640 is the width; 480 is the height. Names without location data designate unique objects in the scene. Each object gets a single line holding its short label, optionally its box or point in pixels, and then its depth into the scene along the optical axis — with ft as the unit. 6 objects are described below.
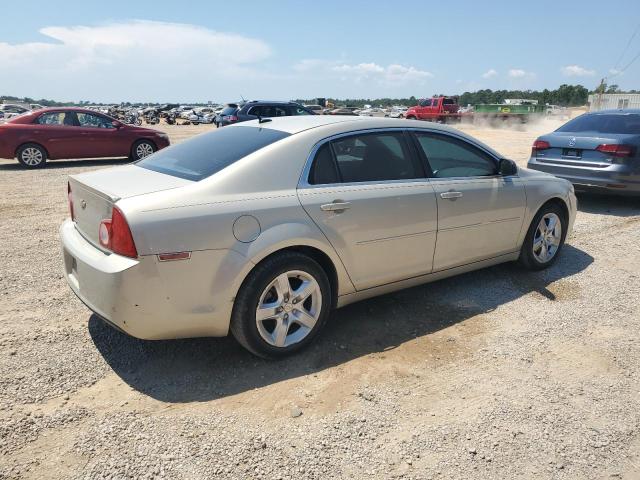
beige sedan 9.58
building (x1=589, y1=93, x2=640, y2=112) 134.00
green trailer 121.49
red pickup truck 111.34
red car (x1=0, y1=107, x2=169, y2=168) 39.81
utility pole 148.30
